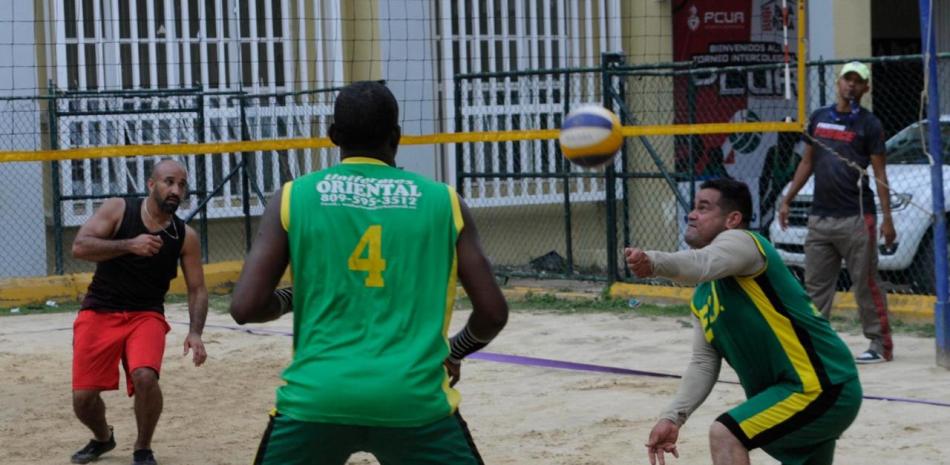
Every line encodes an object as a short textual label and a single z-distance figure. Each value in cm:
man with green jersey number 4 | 816
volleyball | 1433
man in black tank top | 1480
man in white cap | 1969
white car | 2447
